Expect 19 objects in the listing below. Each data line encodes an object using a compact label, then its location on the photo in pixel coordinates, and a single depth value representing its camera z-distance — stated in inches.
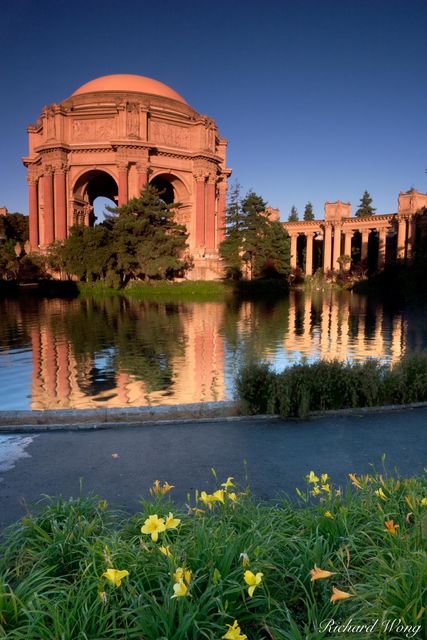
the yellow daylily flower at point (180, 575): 77.7
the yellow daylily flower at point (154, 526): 88.4
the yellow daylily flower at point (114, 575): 78.7
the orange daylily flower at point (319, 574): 81.4
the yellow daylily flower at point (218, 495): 103.3
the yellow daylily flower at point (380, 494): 116.8
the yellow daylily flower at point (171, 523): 91.4
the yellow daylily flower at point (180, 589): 72.1
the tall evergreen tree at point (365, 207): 3405.5
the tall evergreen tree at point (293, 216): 4207.7
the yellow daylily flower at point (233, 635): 67.9
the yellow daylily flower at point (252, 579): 75.2
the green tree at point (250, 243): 1866.4
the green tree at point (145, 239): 1558.8
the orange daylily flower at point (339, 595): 76.1
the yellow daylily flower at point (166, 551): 88.6
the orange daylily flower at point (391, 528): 98.1
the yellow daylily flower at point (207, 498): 105.7
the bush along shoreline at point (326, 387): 258.5
